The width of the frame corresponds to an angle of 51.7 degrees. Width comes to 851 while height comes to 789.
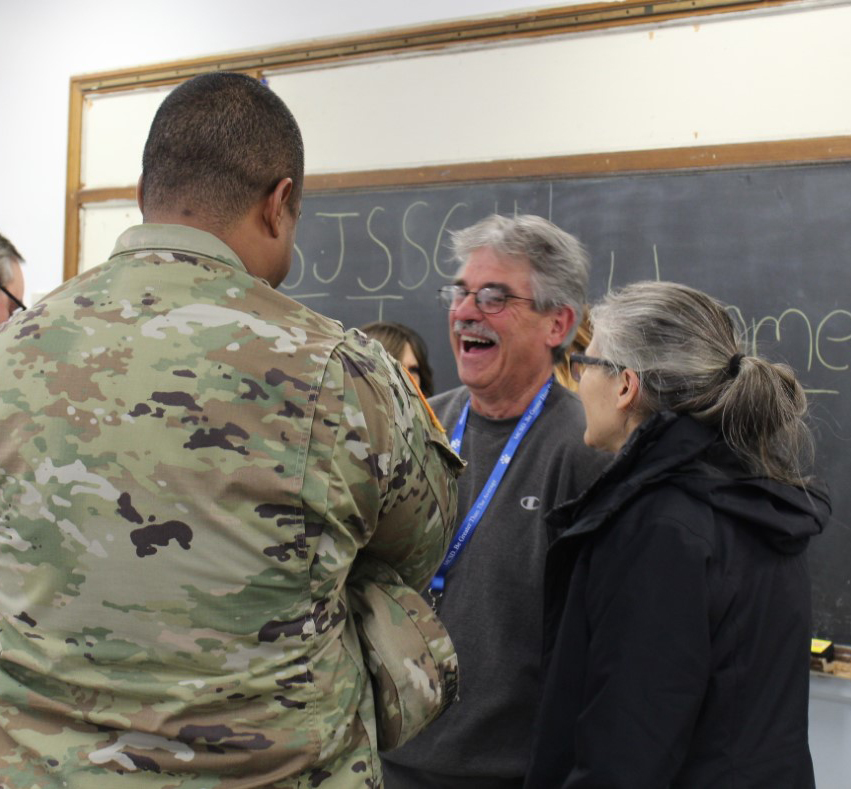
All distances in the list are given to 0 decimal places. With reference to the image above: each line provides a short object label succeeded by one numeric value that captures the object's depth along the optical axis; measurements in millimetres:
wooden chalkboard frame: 2502
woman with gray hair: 1267
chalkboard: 2379
